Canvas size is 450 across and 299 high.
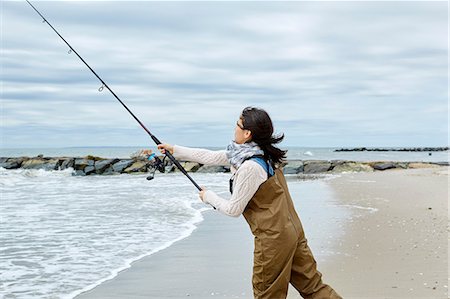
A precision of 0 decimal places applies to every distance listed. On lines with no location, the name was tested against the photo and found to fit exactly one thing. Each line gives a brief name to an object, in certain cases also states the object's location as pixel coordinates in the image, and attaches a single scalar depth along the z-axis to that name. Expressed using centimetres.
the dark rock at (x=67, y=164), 3196
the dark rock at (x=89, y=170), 3012
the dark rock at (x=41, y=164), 3247
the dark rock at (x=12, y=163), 3475
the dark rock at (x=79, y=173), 2968
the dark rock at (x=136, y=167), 3074
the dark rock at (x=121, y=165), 3092
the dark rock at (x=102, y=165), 3052
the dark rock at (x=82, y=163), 3101
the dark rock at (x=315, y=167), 2891
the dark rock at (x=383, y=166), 2957
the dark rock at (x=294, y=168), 2855
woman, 304
